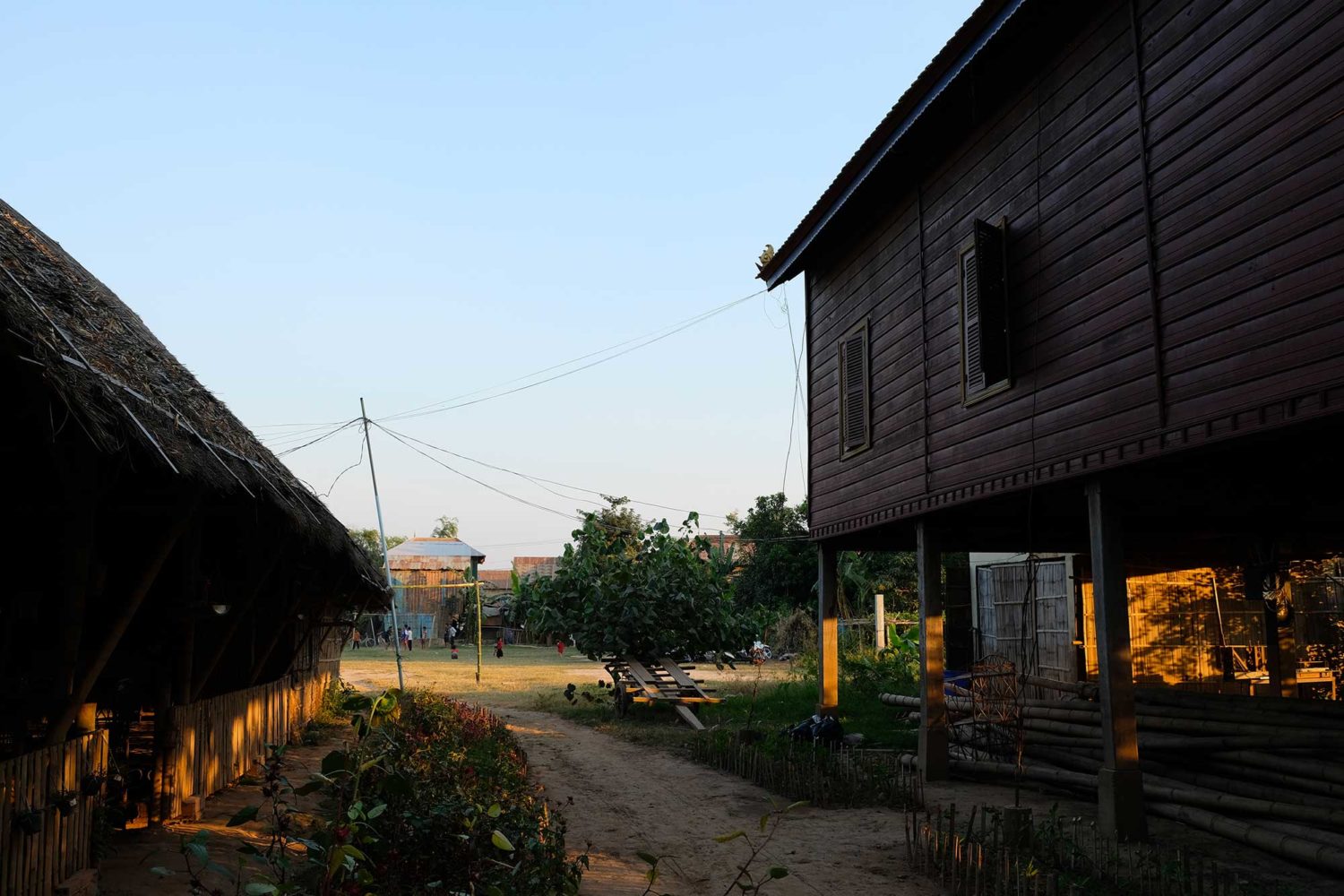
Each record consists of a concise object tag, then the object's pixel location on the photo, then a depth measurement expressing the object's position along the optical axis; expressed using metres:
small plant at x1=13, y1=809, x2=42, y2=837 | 5.65
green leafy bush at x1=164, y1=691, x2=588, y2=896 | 3.88
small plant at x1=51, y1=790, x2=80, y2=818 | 6.14
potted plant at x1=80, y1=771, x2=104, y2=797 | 6.62
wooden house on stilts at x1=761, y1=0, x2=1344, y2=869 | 7.32
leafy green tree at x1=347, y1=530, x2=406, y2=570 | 75.63
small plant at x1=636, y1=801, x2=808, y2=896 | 3.96
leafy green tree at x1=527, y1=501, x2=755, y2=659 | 20.44
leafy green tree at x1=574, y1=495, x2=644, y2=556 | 22.66
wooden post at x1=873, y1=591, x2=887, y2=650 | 27.48
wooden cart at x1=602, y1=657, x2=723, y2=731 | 19.02
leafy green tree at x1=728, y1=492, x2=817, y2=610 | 40.31
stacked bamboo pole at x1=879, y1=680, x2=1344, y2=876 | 8.45
